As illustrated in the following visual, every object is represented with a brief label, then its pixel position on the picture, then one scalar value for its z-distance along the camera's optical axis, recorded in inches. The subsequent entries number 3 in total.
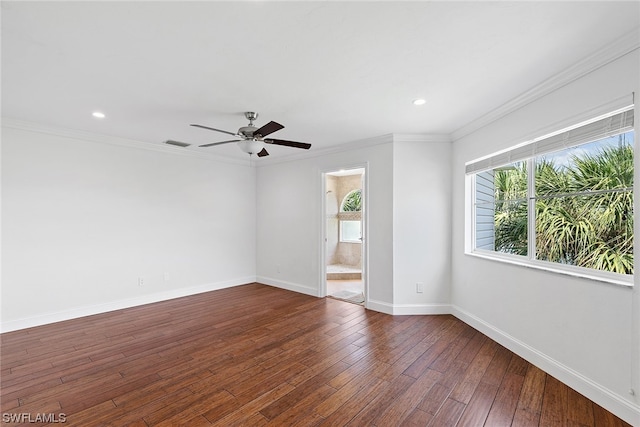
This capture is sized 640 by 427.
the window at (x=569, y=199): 82.3
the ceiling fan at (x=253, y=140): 117.8
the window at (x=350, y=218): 304.2
